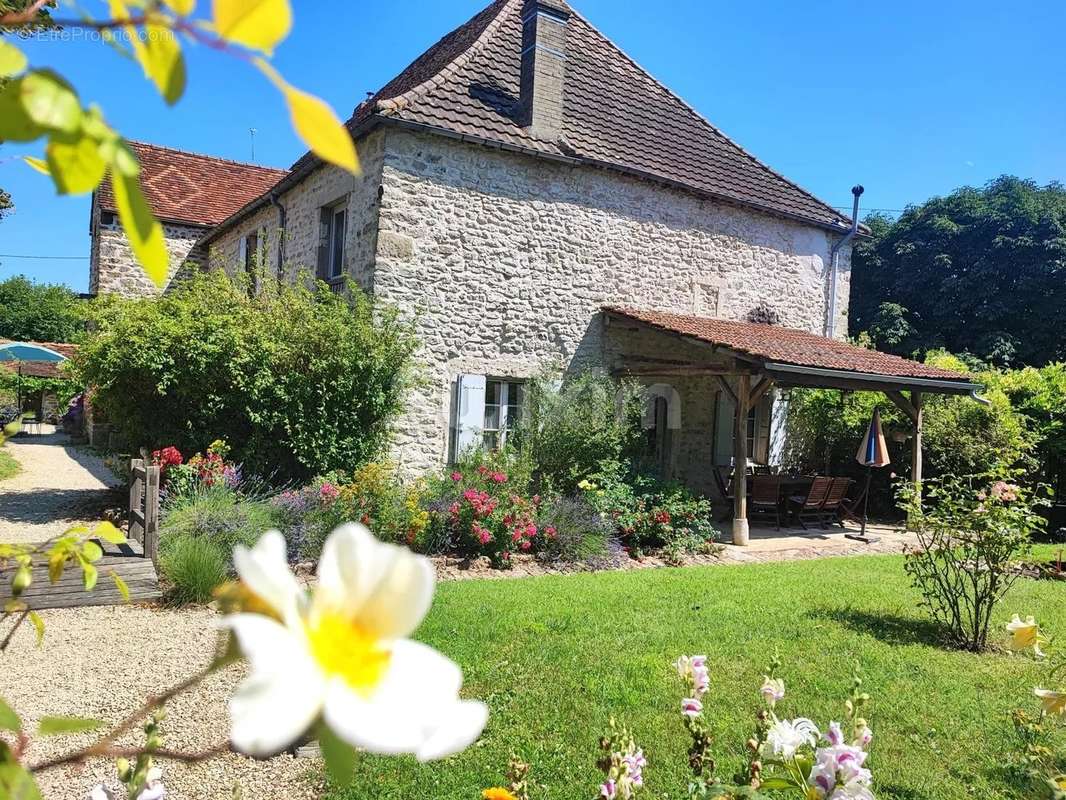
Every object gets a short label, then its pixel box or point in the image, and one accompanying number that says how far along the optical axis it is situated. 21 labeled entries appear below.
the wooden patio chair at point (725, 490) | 12.52
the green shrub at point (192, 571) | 6.14
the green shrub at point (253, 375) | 8.99
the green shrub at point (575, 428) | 10.60
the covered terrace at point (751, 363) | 10.47
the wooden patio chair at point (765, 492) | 11.78
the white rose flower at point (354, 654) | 0.38
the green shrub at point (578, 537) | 8.80
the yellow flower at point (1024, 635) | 1.95
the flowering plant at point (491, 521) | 8.47
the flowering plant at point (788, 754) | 1.37
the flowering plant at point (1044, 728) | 1.78
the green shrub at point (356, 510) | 7.75
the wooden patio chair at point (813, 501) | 11.95
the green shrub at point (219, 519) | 6.88
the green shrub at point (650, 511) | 9.67
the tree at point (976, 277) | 27.47
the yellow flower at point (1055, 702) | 1.77
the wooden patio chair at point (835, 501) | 12.29
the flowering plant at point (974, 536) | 5.64
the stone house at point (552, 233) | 10.52
